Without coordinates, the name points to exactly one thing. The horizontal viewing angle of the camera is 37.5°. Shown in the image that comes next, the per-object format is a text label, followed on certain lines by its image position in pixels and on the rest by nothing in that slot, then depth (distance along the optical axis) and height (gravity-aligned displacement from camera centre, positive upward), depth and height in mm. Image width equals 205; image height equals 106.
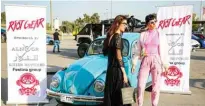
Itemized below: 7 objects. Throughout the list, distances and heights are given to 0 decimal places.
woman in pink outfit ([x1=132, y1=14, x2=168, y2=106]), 5941 -360
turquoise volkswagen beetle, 6328 -890
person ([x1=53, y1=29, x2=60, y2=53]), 21883 +160
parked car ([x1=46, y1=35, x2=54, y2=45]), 31622 +24
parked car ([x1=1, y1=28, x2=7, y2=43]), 31025 +364
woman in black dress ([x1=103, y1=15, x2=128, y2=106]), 5066 -393
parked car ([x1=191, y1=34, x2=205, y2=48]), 28334 -137
